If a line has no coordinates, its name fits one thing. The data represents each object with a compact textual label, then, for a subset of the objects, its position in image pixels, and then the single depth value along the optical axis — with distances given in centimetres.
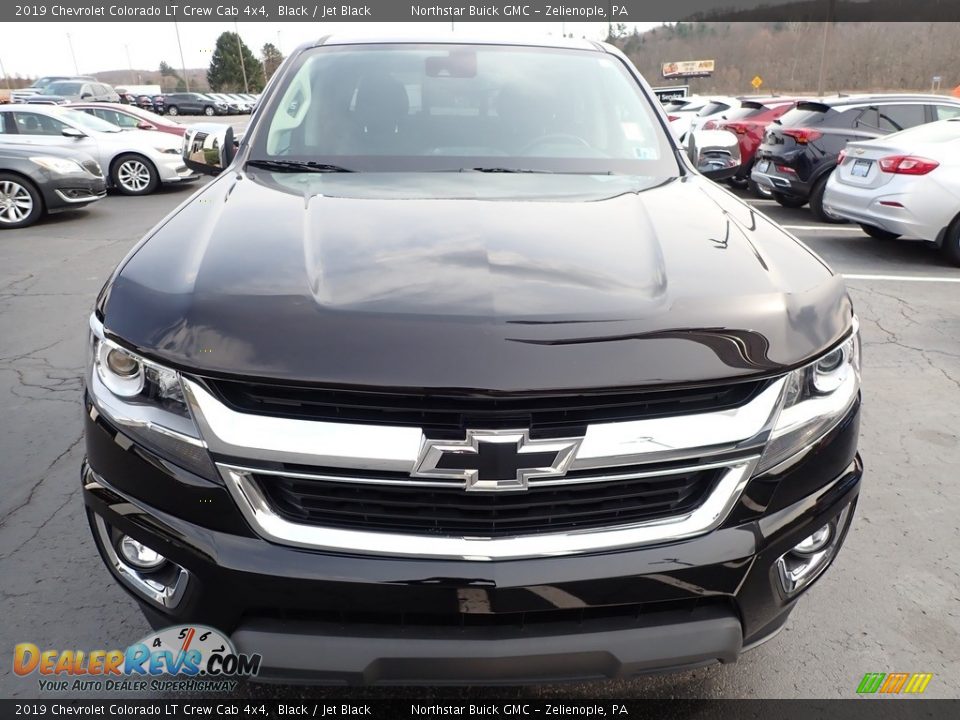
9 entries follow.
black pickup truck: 154
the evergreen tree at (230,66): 8981
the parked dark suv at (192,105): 5666
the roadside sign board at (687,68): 7979
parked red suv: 1233
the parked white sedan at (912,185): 751
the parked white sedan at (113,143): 1135
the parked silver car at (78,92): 2497
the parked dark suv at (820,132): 1009
